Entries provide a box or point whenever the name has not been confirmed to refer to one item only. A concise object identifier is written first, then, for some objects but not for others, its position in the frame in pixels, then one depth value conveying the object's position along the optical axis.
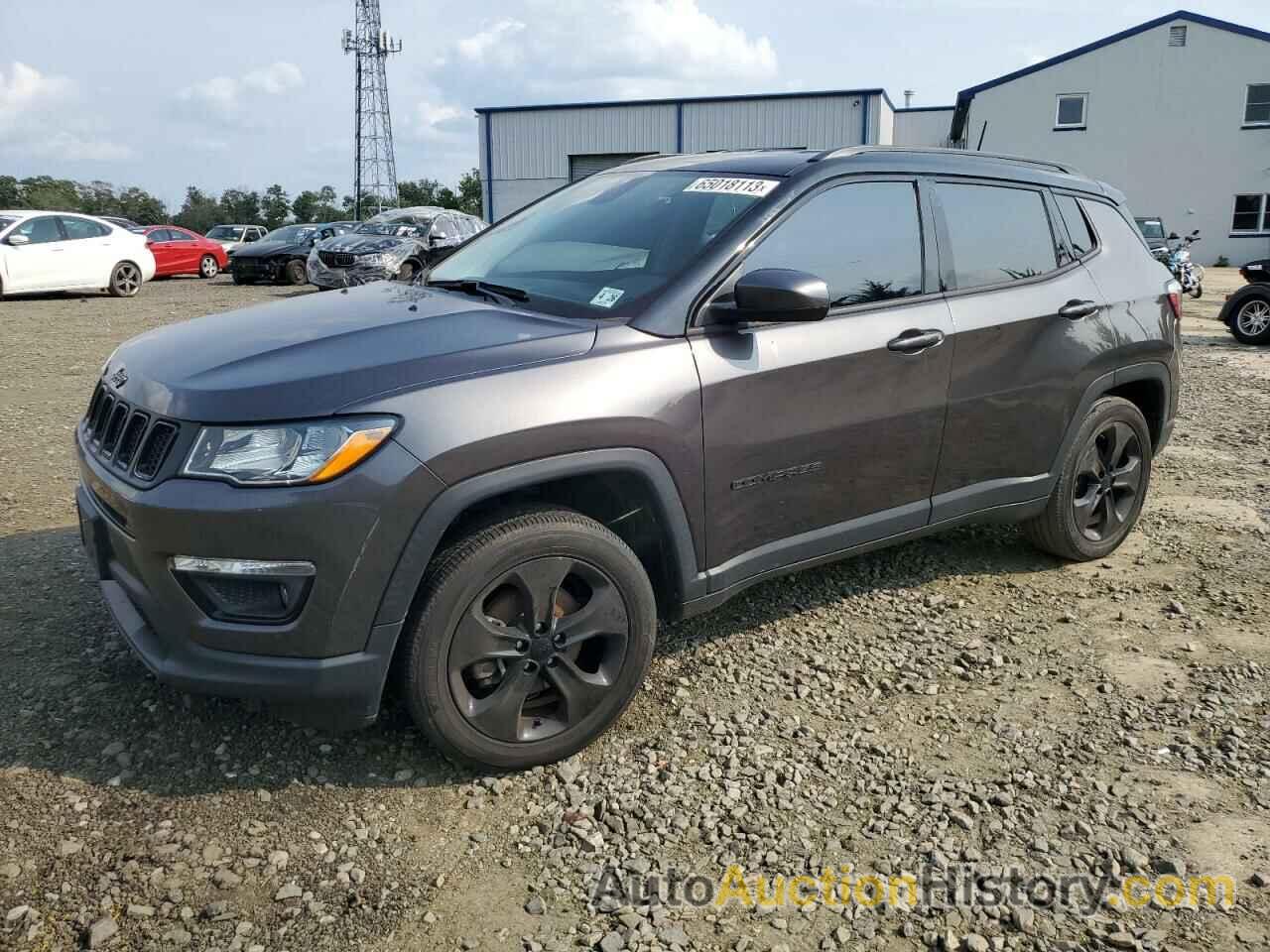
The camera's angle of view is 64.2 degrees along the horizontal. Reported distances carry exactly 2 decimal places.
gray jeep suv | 2.60
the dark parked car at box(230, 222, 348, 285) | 21.59
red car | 23.62
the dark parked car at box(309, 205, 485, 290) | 16.58
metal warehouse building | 34.78
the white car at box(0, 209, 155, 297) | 16.48
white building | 33.19
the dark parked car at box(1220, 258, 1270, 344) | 12.76
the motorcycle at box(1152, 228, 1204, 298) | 18.38
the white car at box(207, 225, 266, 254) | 27.88
